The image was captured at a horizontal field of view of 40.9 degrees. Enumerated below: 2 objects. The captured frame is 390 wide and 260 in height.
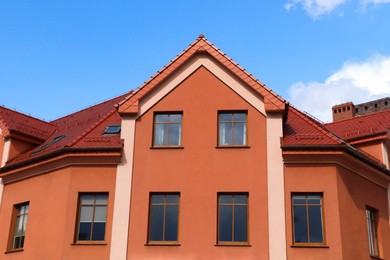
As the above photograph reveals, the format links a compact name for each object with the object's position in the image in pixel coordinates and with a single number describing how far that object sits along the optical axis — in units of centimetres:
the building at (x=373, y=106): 4579
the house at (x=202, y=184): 2056
